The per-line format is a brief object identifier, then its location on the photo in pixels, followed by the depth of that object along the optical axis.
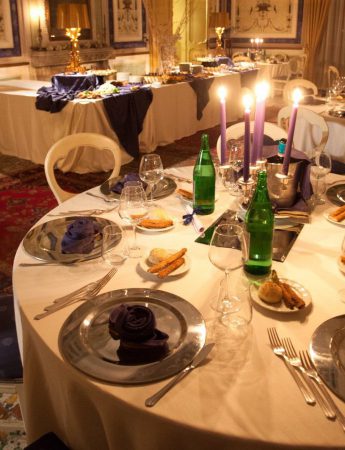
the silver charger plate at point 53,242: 1.33
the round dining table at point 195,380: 0.80
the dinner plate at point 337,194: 1.71
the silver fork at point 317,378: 0.80
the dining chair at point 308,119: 3.02
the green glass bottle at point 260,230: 1.23
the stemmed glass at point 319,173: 1.72
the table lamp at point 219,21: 7.74
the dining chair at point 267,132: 2.50
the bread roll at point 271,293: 1.10
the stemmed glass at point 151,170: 1.76
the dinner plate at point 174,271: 1.24
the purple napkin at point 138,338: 0.93
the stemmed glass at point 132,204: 1.42
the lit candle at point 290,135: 1.39
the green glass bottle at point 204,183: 1.62
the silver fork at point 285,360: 0.85
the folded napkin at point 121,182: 1.77
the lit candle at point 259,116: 1.44
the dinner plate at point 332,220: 1.53
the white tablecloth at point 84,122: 4.31
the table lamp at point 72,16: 4.55
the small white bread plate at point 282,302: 1.08
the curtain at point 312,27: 8.95
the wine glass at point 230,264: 1.00
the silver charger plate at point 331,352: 0.87
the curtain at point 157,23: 8.50
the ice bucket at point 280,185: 1.58
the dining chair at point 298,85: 4.49
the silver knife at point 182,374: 0.83
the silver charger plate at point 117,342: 0.90
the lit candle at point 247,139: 1.41
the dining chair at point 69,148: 2.16
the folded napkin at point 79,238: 1.36
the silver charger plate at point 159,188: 1.78
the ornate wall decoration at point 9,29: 6.62
